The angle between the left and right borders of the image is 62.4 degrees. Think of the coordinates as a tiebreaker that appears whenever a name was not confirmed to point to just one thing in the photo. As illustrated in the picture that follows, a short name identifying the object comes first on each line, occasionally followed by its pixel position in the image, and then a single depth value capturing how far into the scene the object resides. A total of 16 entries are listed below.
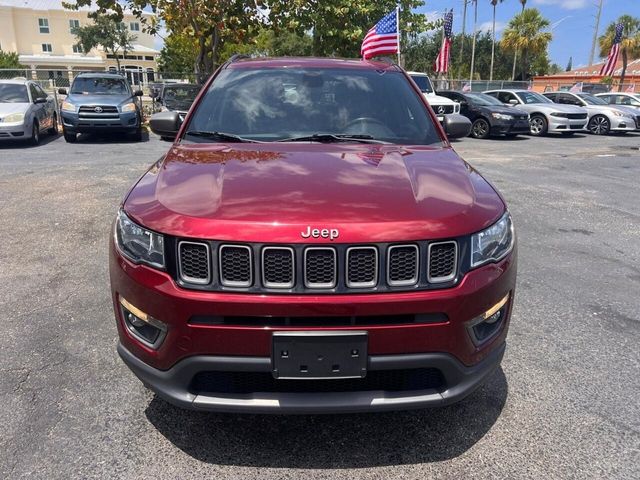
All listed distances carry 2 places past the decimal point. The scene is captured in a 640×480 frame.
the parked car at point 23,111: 12.06
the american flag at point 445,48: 26.21
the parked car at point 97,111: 13.13
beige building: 67.00
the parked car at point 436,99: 16.67
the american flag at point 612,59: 29.64
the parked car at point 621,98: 22.09
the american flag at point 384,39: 15.06
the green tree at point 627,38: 45.97
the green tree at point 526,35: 52.22
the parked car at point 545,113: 18.09
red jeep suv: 2.06
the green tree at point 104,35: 59.66
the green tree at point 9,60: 49.35
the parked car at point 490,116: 16.95
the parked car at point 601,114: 19.23
